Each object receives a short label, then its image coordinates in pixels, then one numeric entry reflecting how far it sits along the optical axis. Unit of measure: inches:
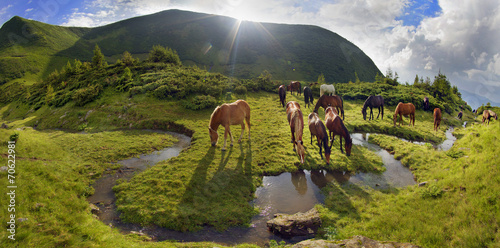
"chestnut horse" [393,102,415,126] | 700.7
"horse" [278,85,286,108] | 1002.0
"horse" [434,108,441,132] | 684.7
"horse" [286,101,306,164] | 413.4
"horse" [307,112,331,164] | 406.0
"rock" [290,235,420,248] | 180.4
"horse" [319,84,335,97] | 1005.8
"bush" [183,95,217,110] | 828.0
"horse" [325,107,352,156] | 434.8
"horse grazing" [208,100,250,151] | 478.9
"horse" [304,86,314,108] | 968.3
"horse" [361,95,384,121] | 765.9
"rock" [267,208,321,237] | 242.6
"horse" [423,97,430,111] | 985.3
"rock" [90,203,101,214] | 276.1
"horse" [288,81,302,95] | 1377.7
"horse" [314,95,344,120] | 741.3
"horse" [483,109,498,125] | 727.5
